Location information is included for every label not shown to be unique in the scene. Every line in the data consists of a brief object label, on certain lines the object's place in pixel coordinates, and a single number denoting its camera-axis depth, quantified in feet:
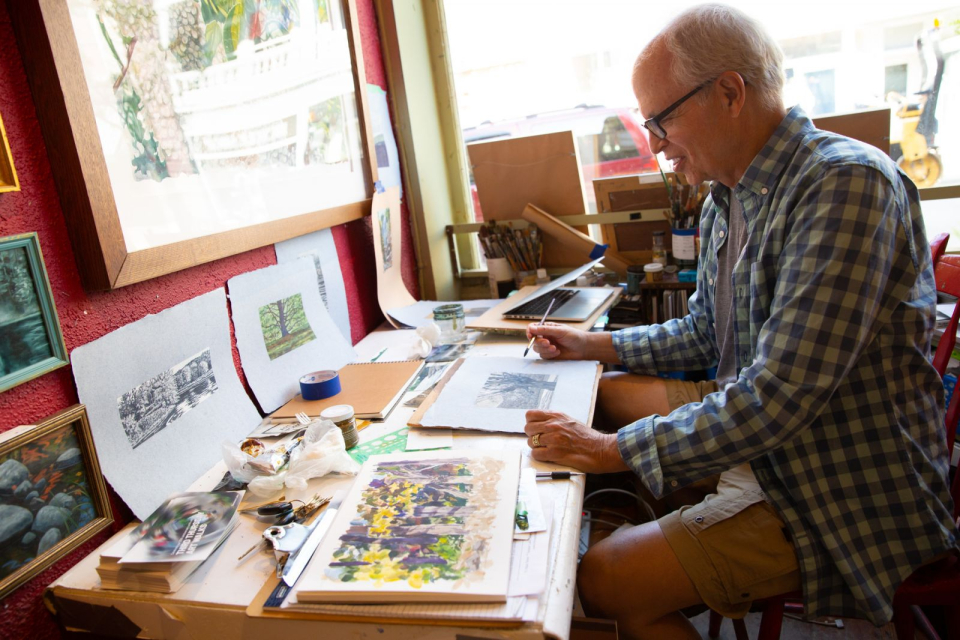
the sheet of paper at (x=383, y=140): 6.36
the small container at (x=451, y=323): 5.43
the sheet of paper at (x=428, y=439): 3.45
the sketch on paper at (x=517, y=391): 3.83
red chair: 3.06
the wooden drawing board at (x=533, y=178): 7.07
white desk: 2.22
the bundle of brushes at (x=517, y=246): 7.09
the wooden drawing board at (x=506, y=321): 5.17
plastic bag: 3.15
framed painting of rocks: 2.53
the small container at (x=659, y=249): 6.56
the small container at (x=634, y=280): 6.48
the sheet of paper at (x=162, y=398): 3.04
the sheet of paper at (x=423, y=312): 6.10
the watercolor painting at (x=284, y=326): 4.44
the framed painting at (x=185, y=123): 2.86
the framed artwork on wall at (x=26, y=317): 2.60
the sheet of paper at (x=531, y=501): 2.64
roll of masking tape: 4.27
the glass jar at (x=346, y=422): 3.57
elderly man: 2.84
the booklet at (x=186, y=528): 2.59
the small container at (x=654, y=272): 6.32
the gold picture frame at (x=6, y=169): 2.58
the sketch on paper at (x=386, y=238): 6.18
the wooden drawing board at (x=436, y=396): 3.67
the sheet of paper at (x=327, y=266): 4.93
